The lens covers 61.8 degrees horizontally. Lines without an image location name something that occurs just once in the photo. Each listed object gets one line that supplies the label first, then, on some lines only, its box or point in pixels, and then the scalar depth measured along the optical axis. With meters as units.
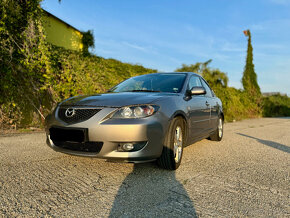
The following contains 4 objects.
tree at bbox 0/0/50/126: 6.51
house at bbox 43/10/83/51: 16.78
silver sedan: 2.86
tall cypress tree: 30.35
